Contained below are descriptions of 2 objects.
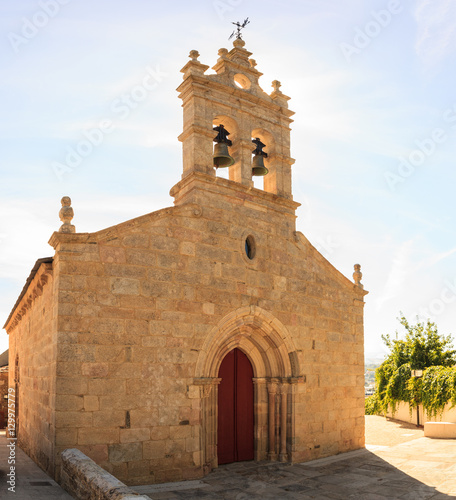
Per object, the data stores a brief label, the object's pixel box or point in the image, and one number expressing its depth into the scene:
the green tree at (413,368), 14.11
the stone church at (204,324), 7.03
